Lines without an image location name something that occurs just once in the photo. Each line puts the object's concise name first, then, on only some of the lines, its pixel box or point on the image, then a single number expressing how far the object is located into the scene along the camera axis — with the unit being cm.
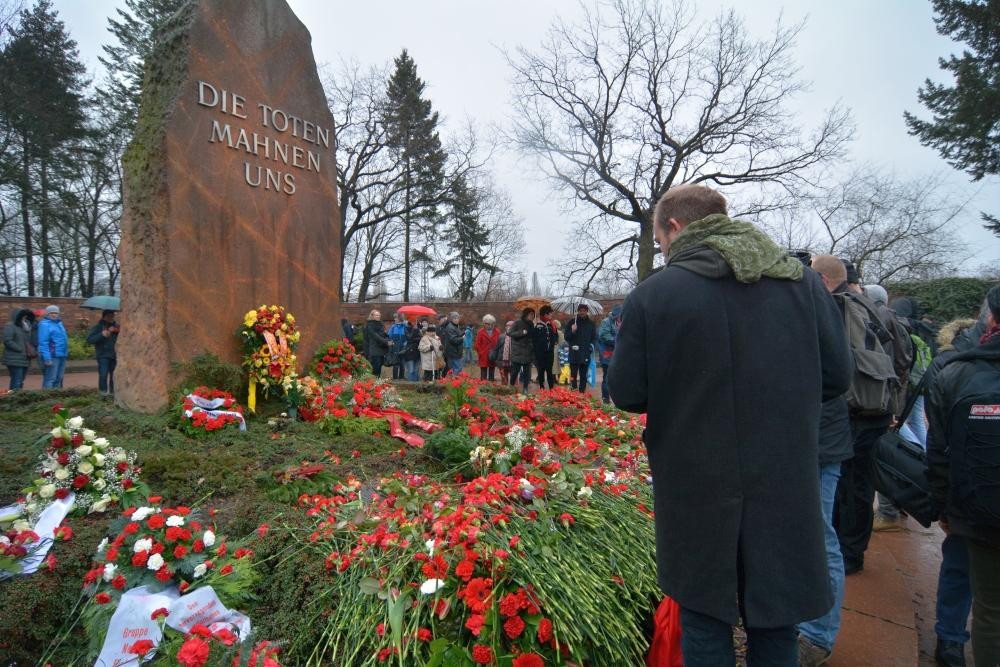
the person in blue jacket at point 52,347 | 967
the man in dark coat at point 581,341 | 1084
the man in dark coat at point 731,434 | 161
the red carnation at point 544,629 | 206
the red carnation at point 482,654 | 193
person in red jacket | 1216
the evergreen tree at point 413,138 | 2662
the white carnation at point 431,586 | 212
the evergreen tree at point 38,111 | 2099
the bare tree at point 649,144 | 2105
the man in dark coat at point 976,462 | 217
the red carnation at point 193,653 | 191
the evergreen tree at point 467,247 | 3173
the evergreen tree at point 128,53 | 2406
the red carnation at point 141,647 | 197
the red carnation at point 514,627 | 203
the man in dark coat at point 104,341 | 925
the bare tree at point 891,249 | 2364
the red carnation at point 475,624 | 200
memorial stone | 493
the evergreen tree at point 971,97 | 1684
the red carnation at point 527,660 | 193
